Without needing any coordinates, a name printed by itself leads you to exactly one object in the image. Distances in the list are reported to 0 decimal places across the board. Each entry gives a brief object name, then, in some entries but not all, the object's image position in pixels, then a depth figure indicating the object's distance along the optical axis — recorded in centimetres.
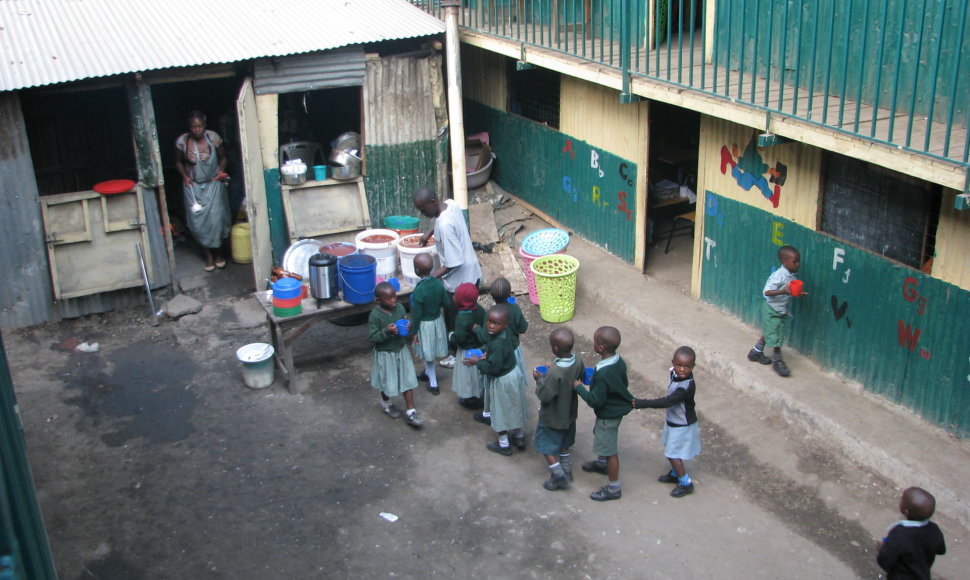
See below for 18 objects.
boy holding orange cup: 802
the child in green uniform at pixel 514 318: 758
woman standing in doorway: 1141
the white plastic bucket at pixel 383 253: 986
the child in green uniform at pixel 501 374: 731
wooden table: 896
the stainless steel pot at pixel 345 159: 1175
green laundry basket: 1014
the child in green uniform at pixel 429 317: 851
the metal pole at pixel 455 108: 1130
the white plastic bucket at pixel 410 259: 984
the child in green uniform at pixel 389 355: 793
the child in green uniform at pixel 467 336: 791
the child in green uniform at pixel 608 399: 666
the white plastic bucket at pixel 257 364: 911
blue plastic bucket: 898
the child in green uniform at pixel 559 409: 679
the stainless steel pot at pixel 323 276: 889
